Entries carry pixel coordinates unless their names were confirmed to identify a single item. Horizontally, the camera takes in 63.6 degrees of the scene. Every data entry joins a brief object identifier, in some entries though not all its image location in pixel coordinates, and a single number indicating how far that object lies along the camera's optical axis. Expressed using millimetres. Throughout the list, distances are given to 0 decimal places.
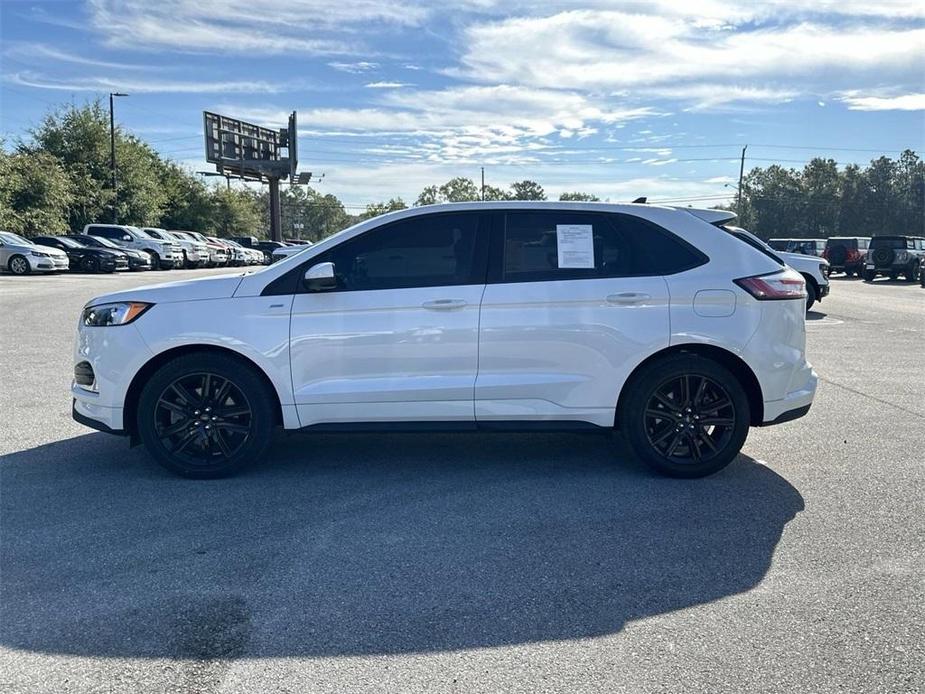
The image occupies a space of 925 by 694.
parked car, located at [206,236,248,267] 41938
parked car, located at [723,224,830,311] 15766
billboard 52375
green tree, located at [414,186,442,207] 99850
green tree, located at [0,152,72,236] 36459
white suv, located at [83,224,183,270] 33594
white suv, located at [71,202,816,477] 4867
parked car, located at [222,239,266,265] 44656
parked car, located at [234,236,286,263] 49572
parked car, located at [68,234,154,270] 31125
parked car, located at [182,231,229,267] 39344
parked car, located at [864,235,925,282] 29031
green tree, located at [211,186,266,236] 64500
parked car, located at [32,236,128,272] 28938
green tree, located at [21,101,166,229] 44969
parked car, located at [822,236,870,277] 33312
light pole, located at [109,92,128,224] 45500
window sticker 4984
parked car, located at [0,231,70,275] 25922
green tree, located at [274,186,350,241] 120000
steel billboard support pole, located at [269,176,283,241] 57069
